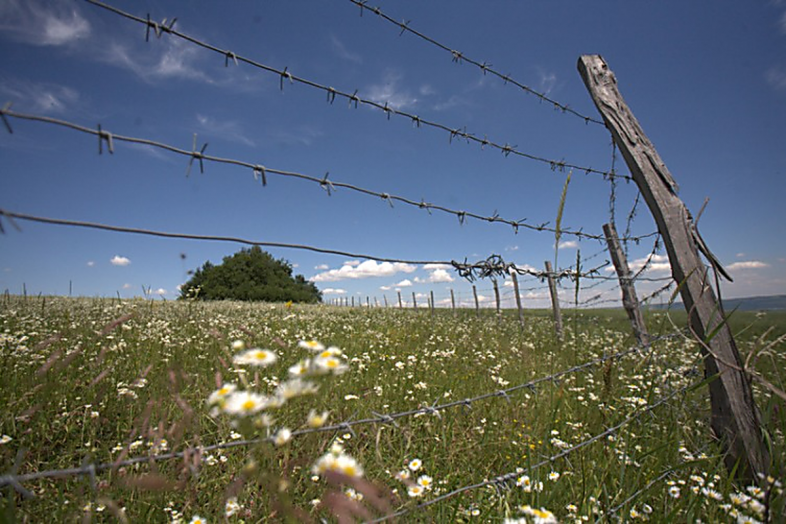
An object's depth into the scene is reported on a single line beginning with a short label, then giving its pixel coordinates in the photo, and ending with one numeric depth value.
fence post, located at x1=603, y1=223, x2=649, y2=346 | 4.26
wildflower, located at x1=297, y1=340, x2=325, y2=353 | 0.80
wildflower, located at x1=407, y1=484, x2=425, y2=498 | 1.23
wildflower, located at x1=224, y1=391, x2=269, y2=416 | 0.70
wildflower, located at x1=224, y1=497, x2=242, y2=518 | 1.45
